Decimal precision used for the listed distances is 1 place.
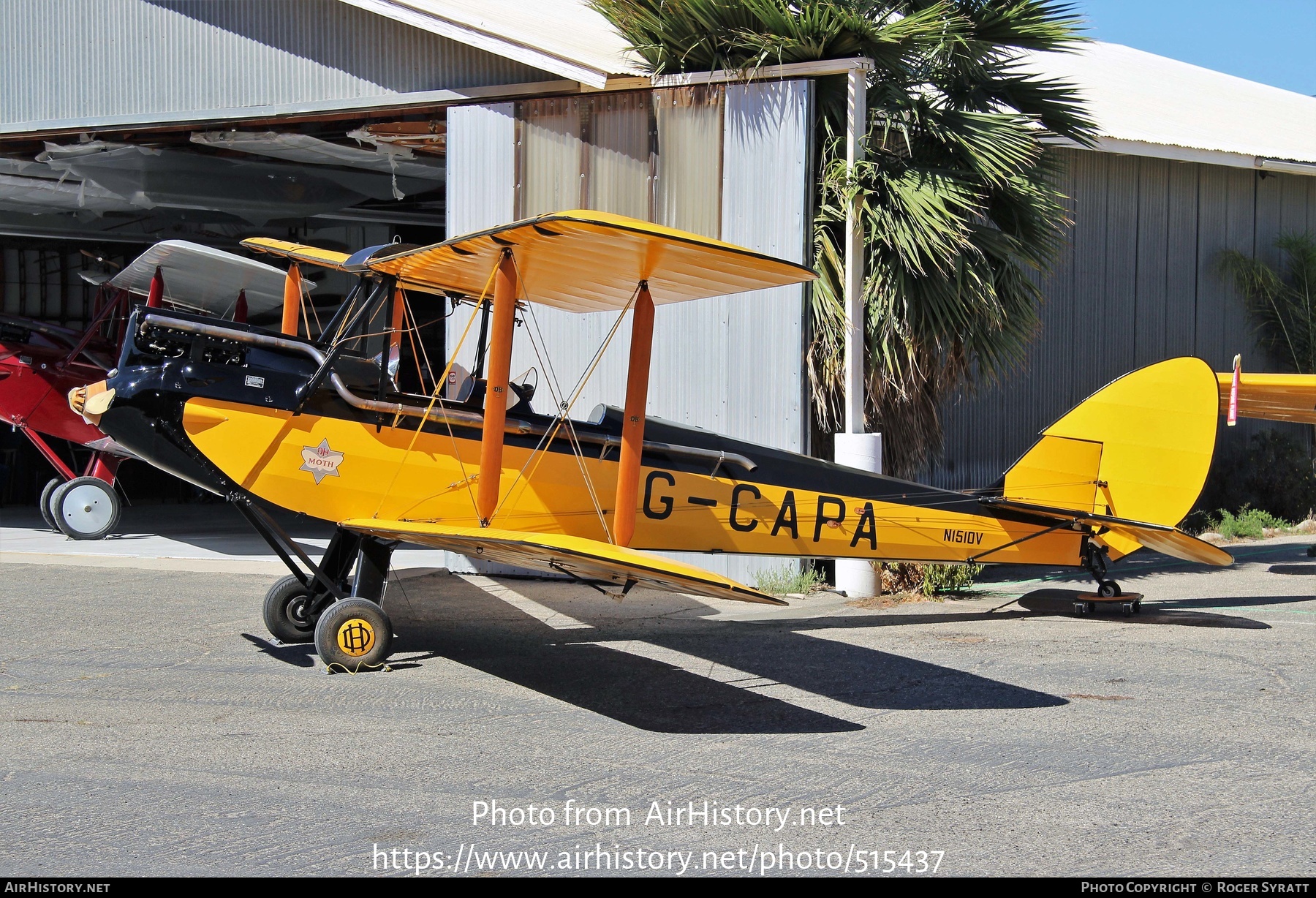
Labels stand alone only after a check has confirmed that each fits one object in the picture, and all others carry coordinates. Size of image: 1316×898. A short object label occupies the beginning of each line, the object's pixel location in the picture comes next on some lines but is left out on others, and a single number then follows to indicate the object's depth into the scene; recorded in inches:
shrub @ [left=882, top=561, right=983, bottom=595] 381.4
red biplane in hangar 481.7
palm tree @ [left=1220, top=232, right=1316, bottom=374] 597.9
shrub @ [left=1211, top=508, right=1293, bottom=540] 536.1
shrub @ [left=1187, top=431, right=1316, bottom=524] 581.9
